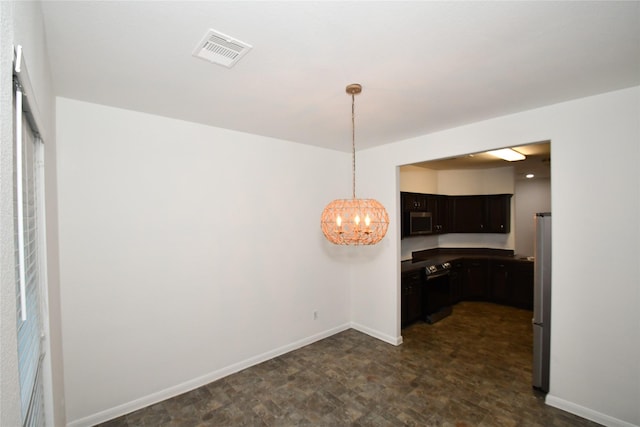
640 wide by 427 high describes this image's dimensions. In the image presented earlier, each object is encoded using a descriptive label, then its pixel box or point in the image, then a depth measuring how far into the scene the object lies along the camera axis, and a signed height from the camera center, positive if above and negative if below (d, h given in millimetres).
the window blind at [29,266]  926 -234
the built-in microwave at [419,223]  5219 -342
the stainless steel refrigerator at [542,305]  2820 -1037
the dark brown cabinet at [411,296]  4379 -1464
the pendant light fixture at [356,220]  2270 -115
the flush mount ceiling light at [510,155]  4181 +785
